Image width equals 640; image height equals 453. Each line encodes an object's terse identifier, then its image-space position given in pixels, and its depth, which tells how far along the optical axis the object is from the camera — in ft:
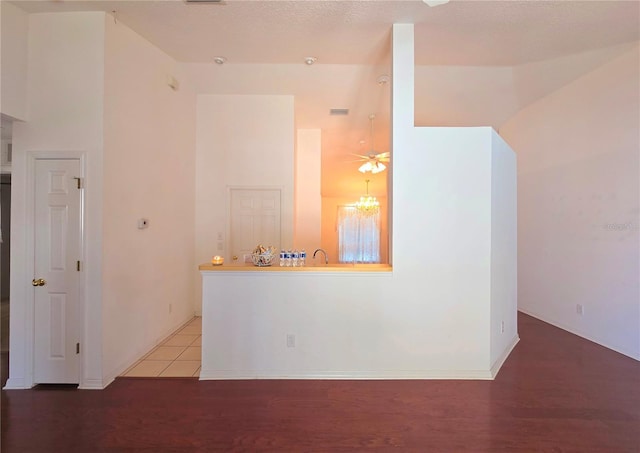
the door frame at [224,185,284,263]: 14.65
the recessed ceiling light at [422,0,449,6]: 7.20
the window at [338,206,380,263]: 29.40
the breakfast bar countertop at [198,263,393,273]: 8.86
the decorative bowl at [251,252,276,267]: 9.14
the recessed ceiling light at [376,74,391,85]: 12.00
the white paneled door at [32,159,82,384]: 8.39
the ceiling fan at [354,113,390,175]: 16.26
